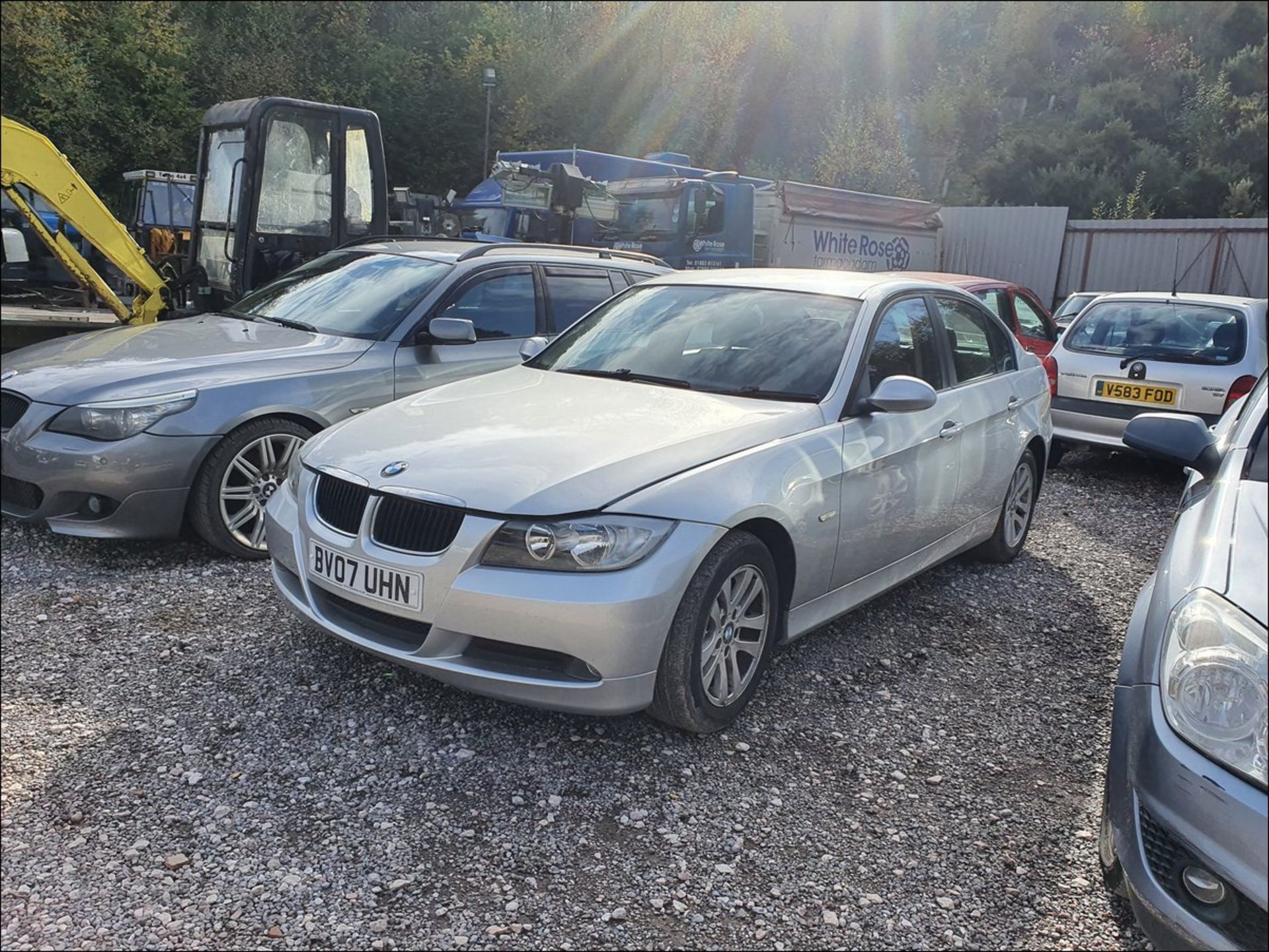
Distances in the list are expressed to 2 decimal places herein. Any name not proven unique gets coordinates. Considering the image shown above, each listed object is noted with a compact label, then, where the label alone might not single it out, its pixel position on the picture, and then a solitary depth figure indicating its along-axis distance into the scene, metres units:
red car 8.80
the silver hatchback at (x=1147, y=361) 7.05
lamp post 22.80
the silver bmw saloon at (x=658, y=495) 2.95
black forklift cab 8.20
